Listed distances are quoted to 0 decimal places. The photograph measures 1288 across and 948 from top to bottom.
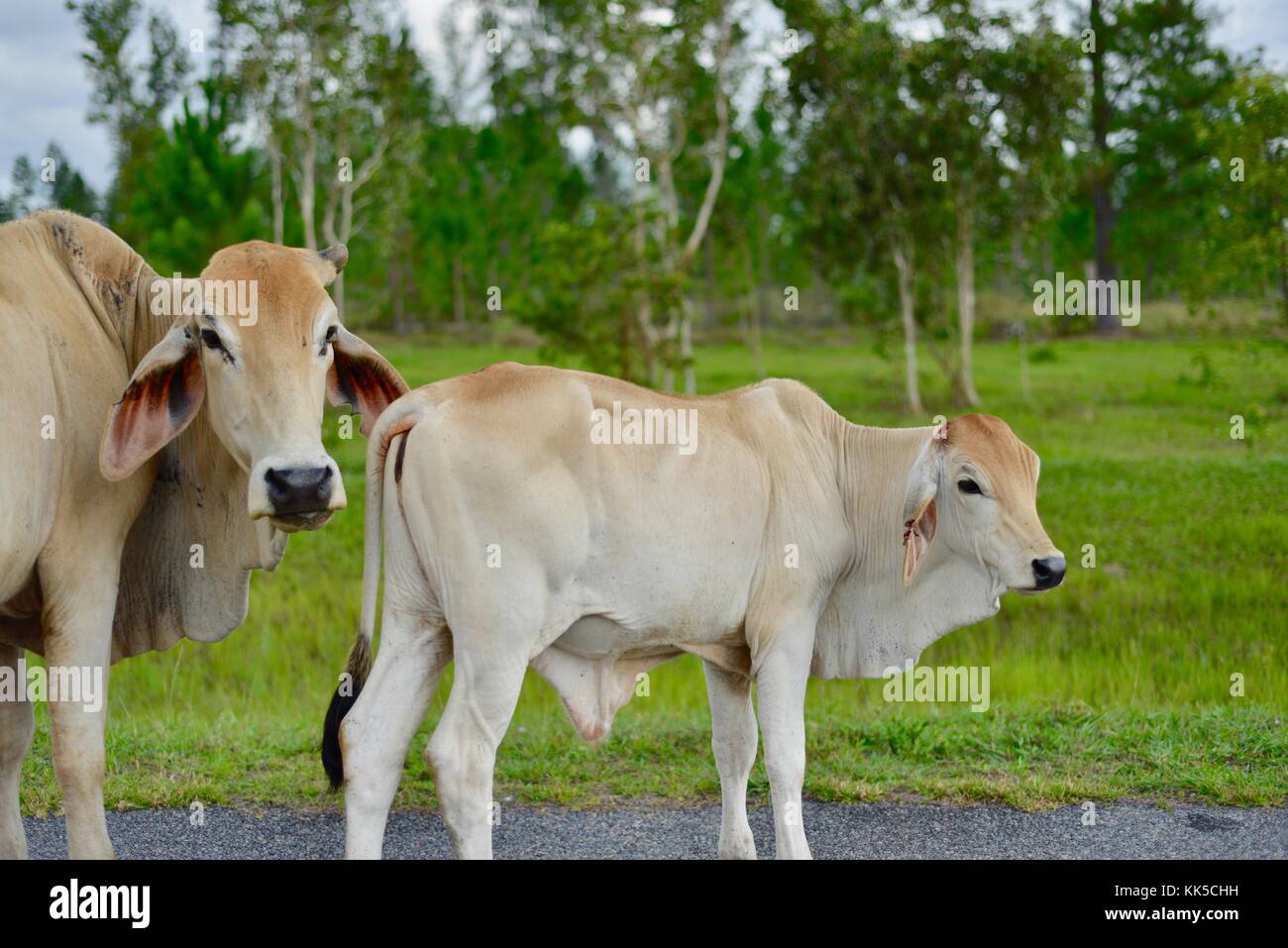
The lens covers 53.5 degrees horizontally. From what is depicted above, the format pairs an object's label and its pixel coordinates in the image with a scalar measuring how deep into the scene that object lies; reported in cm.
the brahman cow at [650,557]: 416
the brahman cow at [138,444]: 409
